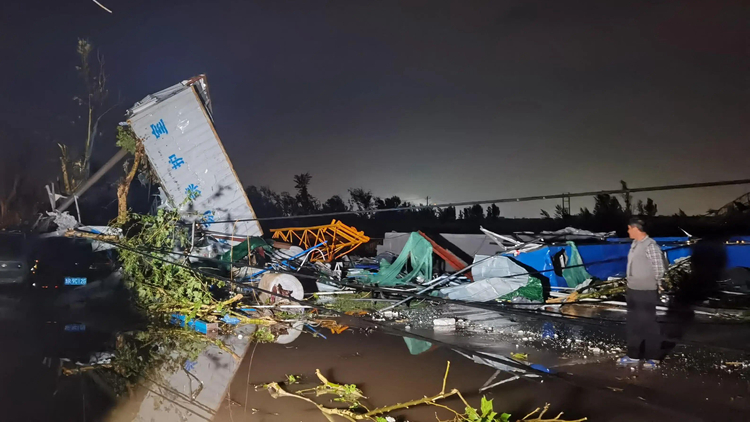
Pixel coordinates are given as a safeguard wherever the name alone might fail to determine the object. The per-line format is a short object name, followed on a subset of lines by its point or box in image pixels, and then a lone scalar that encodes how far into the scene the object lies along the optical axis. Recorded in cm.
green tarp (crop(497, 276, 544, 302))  986
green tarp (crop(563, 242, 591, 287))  1132
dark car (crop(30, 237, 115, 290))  1005
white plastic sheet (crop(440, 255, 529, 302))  985
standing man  562
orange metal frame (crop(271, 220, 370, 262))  1274
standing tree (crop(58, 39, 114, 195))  1480
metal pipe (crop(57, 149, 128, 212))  1339
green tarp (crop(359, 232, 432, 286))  1103
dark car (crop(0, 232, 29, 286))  1036
